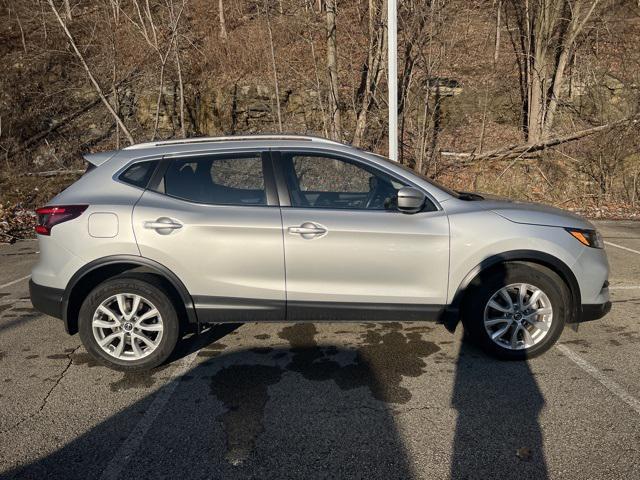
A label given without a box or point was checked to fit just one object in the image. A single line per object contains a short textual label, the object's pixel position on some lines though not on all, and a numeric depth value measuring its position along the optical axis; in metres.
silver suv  3.51
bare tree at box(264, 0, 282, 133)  13.24
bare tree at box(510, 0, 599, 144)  12.98
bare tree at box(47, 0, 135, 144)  10.76
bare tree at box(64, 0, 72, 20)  19.36
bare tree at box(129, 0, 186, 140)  11.74
